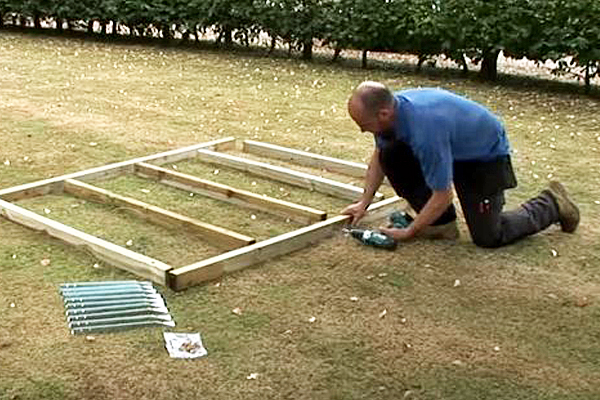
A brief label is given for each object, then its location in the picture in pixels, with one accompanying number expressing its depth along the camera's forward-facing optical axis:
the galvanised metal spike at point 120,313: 3.41
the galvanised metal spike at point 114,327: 3.32
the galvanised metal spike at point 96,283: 3.69
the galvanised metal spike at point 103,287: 3.64
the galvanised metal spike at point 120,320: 3.37
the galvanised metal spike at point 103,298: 3.54
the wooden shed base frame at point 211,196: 3.85
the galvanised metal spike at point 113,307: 3.44
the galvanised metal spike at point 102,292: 3.59
